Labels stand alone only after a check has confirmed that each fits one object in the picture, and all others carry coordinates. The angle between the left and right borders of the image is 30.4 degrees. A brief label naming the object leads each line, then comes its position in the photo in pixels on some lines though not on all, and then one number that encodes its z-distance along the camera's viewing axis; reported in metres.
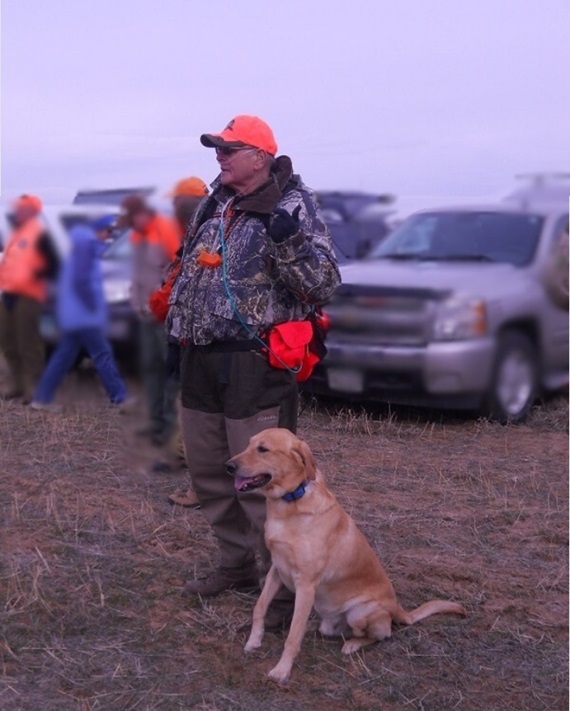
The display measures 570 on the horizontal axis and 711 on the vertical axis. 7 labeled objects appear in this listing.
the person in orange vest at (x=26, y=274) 4.33
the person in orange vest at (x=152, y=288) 4.54
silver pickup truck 6.88
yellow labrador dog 3.54
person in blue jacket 4.39
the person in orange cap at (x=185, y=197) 4.66
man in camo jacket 3.61
